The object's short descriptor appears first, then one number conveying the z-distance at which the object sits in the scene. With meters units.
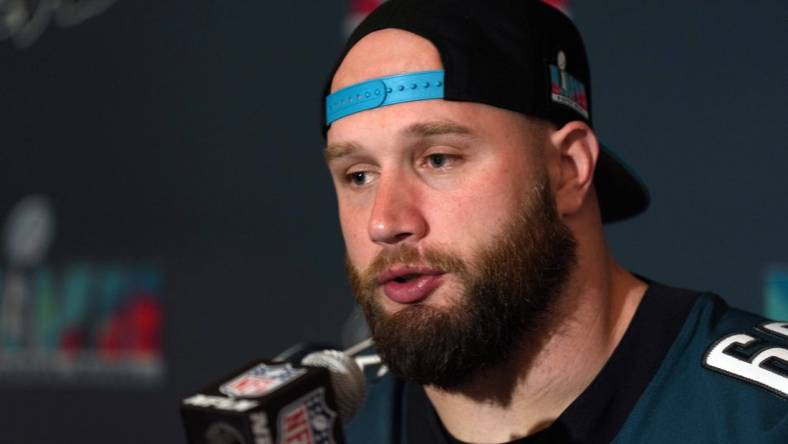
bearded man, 5.58
